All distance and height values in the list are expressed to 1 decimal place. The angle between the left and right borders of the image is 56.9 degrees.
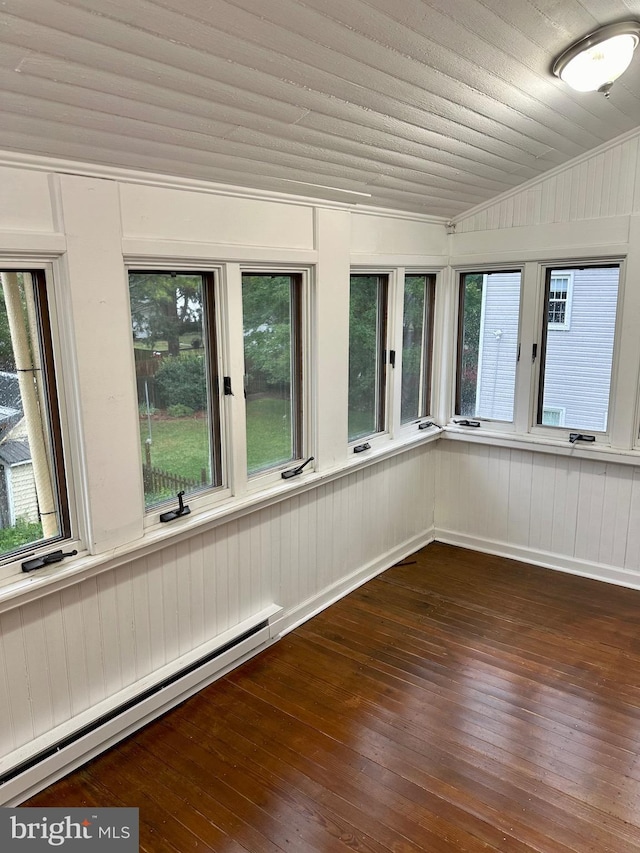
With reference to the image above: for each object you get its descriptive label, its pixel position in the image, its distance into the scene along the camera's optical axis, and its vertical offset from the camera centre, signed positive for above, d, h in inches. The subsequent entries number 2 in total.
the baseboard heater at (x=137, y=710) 81.6 -60.6
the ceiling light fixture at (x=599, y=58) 81.8 +37.0
